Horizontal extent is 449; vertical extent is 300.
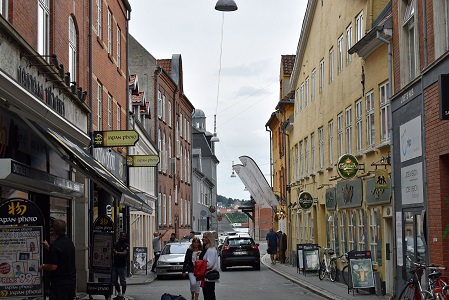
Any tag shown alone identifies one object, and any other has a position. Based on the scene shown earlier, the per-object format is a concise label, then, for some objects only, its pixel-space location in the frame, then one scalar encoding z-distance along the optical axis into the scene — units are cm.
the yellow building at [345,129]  2223
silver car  3247
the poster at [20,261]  1195
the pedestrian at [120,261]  2178
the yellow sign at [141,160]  2748
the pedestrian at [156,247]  3634
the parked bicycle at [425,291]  1342
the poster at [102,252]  2000
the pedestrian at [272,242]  4394
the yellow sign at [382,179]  2105
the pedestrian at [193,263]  1839
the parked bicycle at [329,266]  2849
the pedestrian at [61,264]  1251
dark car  3869
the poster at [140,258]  3378
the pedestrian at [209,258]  1722
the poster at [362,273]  2158
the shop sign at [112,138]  2230
